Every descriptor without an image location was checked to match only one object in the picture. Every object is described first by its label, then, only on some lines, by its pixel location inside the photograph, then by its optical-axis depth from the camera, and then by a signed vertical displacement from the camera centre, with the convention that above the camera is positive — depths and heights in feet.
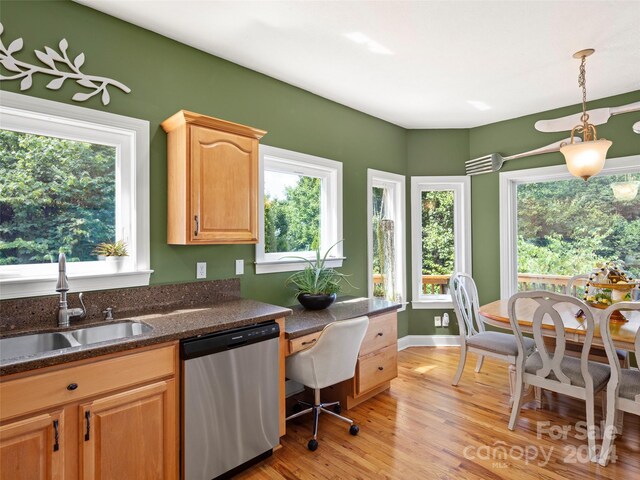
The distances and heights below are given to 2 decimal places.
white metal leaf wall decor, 6.21 +3.16
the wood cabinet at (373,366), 9.40 -3.37
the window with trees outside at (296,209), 10.12 +1.01
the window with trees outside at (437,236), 14.84 +0.18
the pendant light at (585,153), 7.95 +1.90
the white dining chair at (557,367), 7.38 -2.81
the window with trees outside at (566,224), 11.63 +0.50
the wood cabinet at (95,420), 4.64 -2.48
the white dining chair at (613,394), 6.98 -3.05
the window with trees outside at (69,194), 6.52 +0.99
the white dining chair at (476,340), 9.66 -2.81
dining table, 7.31 -1.90
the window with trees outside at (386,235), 13.28 +0.23
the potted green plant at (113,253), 7.23 -0.18
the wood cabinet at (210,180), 7.50 +1.36
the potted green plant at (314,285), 9.62 -1.20
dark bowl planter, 9.58 -1.55
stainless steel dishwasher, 6.12 -2.84
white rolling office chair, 7.48 -2.46
